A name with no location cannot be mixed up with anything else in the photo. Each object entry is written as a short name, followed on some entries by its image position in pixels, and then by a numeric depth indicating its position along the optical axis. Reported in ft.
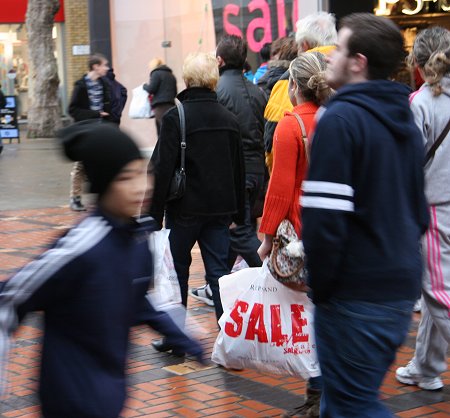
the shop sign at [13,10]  107.96
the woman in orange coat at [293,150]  15.21
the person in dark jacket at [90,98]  40.50
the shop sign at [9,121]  81.82
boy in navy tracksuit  9.20
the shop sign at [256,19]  46.52
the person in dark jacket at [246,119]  22.45
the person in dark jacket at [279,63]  25.04
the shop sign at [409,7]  44.09
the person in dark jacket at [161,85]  47.09
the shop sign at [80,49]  103.65
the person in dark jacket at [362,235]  10.12
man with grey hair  20.74
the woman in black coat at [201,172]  18.84
